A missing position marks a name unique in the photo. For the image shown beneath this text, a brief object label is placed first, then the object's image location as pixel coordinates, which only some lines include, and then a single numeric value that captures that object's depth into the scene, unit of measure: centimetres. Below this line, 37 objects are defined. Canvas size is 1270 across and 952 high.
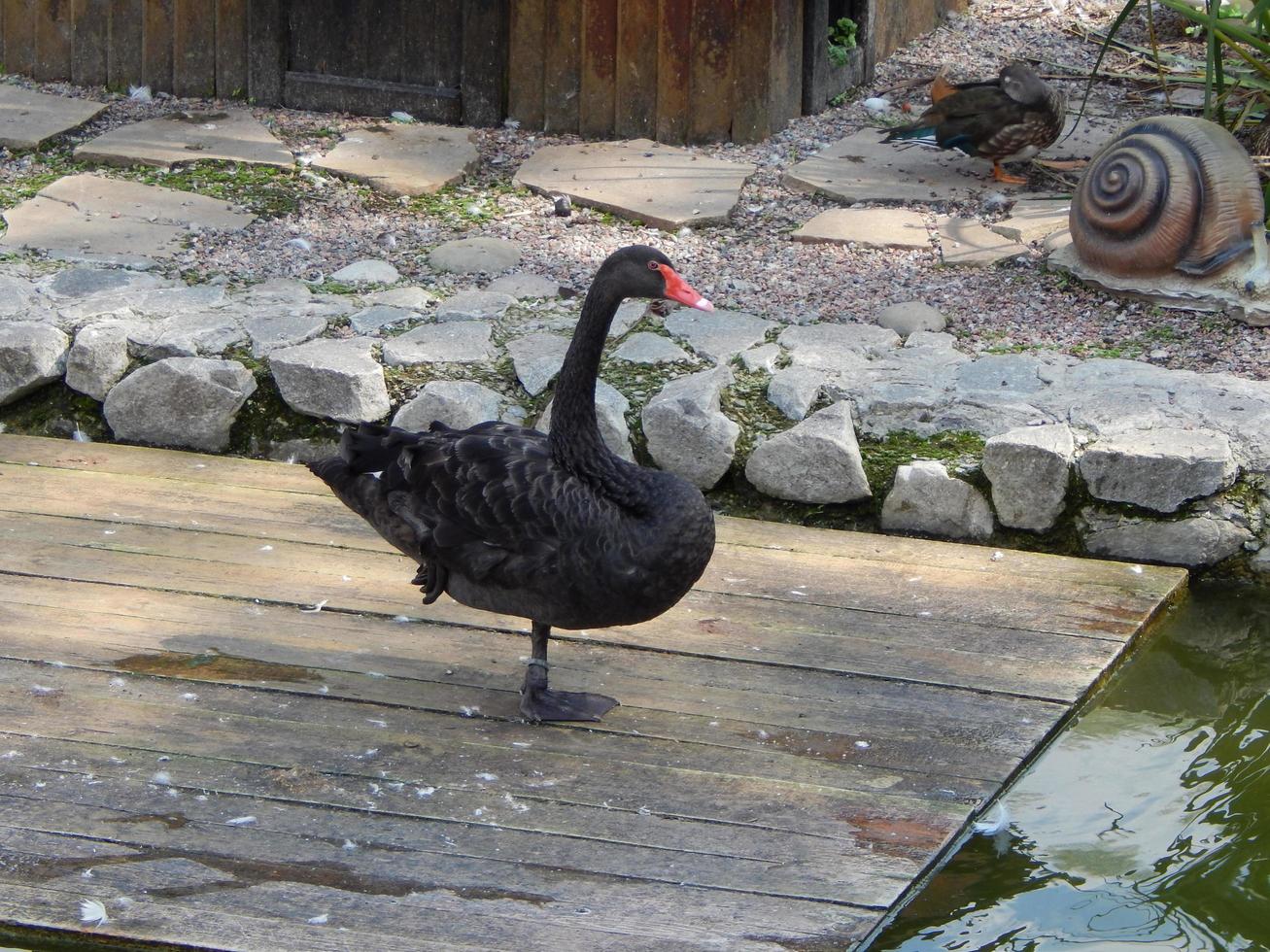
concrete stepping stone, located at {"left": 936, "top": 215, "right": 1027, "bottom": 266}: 1121
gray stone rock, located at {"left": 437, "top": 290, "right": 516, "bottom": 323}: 1036
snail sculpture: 1014
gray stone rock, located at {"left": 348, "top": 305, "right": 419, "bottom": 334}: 1020
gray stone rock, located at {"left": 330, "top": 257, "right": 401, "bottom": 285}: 1094
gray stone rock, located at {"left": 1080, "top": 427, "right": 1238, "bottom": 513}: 859
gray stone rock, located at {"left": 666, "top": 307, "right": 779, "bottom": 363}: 991
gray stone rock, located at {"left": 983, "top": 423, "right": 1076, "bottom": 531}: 877
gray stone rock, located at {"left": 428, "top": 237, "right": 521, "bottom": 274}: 1120
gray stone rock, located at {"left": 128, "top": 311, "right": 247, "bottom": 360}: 984
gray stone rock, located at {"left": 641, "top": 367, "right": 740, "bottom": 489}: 916
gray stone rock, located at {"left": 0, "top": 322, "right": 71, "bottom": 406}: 981
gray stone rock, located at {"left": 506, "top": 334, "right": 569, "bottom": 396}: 950
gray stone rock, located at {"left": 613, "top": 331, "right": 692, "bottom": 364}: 988
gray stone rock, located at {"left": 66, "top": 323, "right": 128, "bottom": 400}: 980
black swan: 634
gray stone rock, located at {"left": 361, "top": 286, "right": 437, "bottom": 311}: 1049
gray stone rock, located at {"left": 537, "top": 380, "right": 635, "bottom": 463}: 919
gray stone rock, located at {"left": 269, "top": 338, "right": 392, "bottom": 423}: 945
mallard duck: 1219
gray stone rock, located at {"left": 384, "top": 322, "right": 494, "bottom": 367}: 976
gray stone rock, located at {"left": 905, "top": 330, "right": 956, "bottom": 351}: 998
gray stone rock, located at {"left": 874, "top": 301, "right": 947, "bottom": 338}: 1026
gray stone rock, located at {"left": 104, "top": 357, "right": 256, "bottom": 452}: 966
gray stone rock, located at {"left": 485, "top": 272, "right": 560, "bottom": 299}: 1073
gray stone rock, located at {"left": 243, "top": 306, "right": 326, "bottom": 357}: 988
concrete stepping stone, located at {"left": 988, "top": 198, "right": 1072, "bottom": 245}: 1158
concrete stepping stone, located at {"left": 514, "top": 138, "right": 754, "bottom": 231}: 1198
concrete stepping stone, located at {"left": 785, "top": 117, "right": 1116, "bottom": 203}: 1255
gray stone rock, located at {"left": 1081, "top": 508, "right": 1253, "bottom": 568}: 871
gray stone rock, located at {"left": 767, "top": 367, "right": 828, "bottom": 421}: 929
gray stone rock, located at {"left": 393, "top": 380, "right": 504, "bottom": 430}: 936
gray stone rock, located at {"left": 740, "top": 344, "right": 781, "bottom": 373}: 968
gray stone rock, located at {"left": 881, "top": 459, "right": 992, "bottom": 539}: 900
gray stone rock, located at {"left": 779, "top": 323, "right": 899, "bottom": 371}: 970
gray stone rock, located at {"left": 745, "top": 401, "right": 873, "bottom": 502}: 902
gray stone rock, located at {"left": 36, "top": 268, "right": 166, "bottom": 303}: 1051
